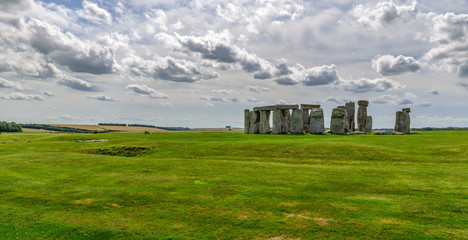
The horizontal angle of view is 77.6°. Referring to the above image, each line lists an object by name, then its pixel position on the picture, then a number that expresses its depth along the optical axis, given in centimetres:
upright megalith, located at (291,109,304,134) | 4616
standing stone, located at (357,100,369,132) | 4953
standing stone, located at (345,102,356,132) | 5222
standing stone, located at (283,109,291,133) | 4959
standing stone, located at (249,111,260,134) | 5344
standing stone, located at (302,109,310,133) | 5209
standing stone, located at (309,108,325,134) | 4481
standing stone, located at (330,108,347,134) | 4444
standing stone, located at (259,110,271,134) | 5137
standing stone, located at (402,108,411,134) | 4784
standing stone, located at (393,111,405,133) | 4781
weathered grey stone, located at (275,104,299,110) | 4791
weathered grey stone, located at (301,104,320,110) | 4850
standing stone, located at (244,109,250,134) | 5619
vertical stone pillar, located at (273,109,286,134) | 4934
